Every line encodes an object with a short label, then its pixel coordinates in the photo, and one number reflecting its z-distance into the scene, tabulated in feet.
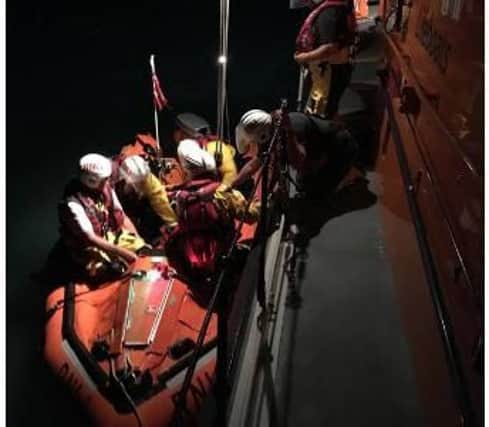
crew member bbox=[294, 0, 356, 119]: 12.91
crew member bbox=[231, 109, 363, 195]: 11.27
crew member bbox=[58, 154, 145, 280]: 13.91
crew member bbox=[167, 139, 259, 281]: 11.80
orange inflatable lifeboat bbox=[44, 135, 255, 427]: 11.57
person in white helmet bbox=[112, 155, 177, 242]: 16.26
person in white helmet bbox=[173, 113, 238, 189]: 16.56
